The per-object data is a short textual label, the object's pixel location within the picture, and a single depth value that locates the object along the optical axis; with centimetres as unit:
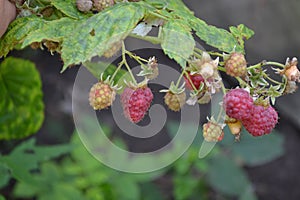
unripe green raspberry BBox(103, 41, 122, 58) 49
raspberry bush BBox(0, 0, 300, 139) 48
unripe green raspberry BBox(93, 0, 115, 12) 51
